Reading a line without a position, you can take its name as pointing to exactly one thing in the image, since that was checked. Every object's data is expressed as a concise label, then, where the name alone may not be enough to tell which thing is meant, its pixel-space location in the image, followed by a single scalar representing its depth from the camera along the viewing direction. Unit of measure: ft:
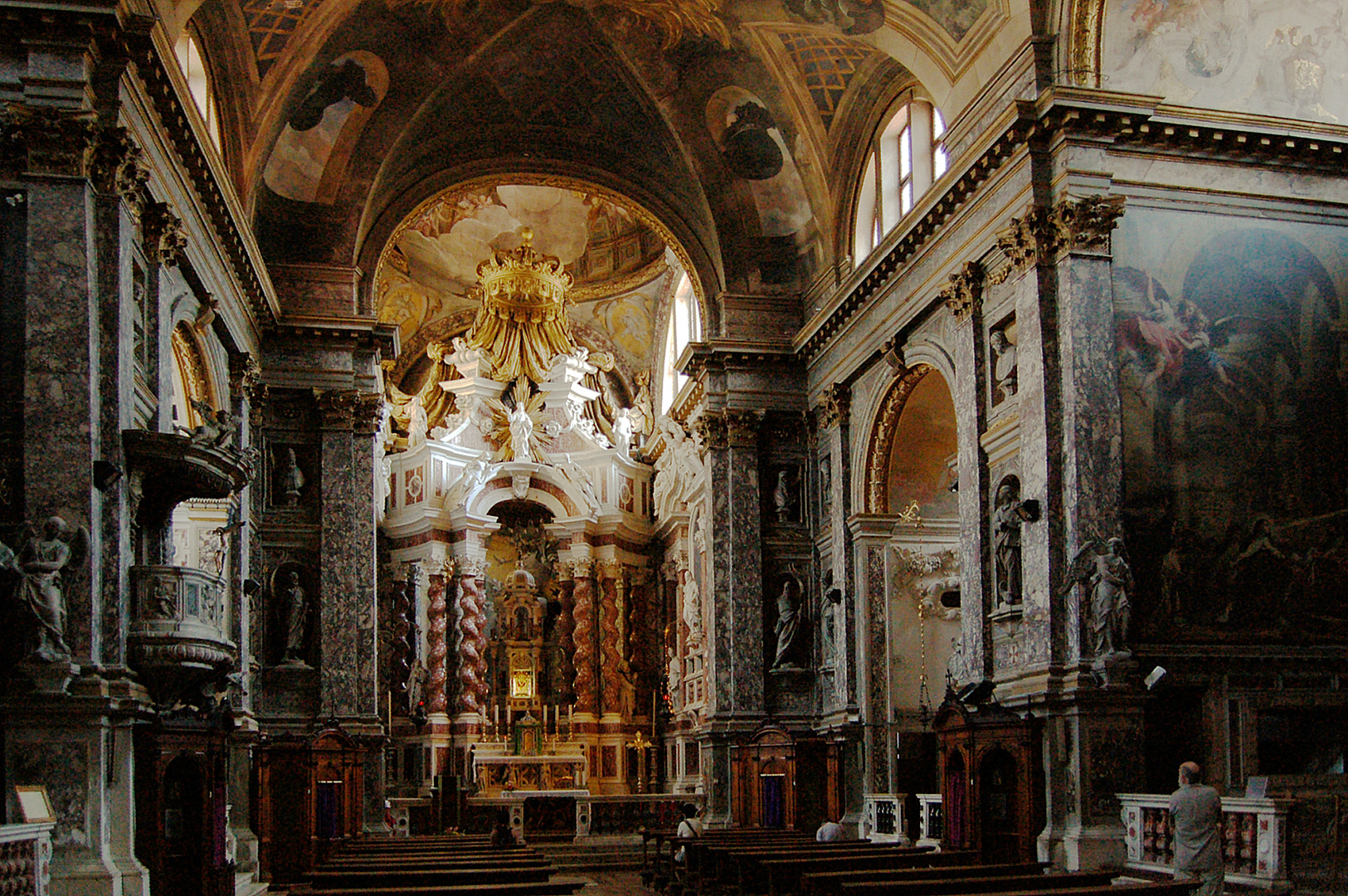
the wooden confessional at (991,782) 49.62
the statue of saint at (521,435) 110.42
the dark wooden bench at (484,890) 33.42
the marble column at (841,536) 73.31
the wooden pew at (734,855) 46.62
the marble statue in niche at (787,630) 79.15
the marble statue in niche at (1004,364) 55.26
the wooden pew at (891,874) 35.96
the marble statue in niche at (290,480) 75.97
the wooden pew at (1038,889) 30.17
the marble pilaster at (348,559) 74.43
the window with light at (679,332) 106.32
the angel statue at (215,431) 47.57
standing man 34.22
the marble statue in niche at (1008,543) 53.67
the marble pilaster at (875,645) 71.00
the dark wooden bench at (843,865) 40.40
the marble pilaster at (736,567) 79.20
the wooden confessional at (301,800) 65.41
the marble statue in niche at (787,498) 81.25
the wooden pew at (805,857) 42.88
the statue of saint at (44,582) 41.37
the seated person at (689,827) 56.95
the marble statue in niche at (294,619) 73.77
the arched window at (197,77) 60.13
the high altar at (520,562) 104.37
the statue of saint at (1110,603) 48.26
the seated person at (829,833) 54.49
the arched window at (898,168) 68.28
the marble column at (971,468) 56.03
